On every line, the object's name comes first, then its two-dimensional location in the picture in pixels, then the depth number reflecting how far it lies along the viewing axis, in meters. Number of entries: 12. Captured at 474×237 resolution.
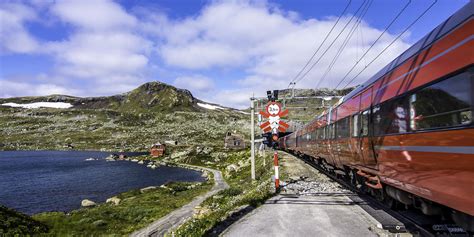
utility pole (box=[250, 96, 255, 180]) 29.62
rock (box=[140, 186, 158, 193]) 53.92
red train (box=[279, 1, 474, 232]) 6.73
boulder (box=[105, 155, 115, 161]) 127.56
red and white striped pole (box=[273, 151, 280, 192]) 17.91
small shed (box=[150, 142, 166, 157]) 128.75
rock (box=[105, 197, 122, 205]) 44.74
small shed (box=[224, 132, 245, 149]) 128.31
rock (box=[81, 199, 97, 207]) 45.53
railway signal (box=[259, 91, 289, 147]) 20.55
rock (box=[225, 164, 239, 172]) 67.21
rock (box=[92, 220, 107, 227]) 30.81
